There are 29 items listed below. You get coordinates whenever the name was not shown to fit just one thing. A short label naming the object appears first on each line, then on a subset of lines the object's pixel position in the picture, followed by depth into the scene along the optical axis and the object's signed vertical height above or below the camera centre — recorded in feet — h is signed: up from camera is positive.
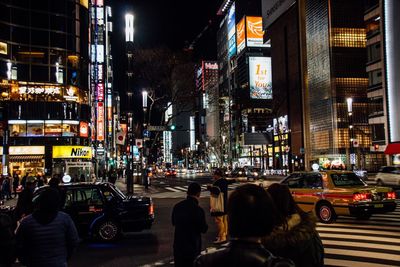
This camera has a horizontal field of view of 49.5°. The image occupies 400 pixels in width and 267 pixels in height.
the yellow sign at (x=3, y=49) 149.79 +38.51
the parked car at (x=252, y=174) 148.77 -6.73
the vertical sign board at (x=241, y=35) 397.80 +111.72
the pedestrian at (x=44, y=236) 15.29 -2.72
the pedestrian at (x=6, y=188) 91.76 -6.02
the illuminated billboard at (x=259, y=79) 364.79 +64.19
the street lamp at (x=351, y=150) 212.95 +1.21
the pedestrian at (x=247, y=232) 7.95 -1.46
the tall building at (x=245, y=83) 367.45 +64.15
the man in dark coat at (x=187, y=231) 19.66 -3.47
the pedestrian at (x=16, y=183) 109.52 -5.97
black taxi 40.24 -4.91
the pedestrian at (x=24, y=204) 35.76 -3.72
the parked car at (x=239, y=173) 152.97 -6.32
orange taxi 44.60 -4.43
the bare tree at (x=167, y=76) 99.80 +19.21
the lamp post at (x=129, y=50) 92.58 +22.94
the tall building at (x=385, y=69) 162.09 +33.05
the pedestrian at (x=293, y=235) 12.11 -2.32
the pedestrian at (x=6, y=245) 15.35 -3.01
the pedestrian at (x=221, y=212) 35.81 -4.58
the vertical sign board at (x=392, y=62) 161.38 +33.85
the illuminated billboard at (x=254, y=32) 389.39 +111.35
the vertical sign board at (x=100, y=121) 180.55 +15.46
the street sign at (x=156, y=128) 102.63 +6.84
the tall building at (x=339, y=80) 230.48 +40.69
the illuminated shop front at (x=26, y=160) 156.71 -0.11
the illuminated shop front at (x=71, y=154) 162.30 +1.72
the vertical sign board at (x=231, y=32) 436.27 +126.61
